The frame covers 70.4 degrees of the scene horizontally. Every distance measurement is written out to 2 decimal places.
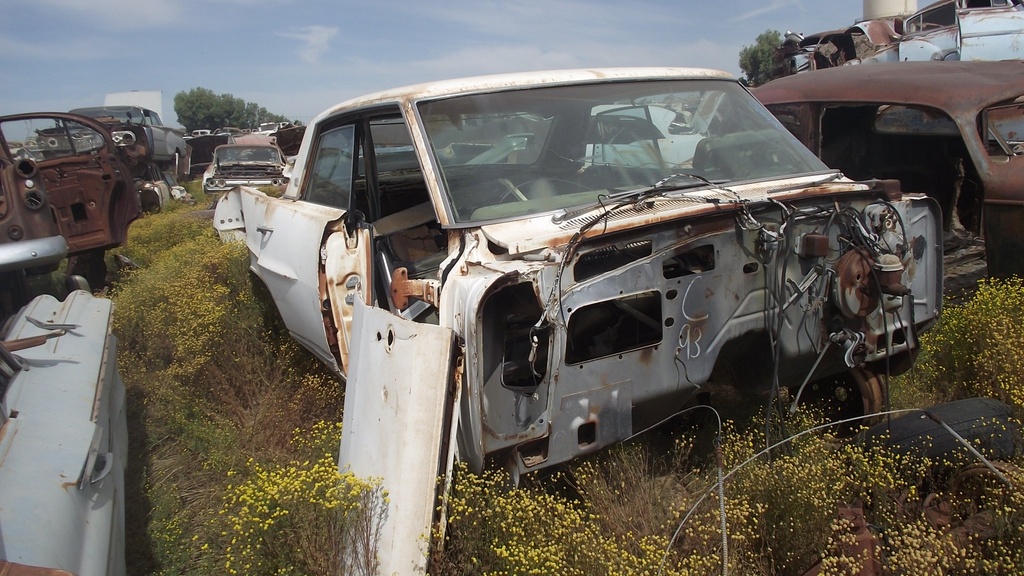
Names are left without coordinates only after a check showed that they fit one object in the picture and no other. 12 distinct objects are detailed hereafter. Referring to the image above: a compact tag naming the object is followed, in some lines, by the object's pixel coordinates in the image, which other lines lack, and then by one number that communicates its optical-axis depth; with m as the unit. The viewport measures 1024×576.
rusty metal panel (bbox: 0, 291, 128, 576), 2.35
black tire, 2.92
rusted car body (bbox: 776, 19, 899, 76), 10.25
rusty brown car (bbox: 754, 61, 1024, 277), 4.75
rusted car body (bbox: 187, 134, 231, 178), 23.36
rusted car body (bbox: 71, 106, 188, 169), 15.84
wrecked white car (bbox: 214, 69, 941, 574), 2.50
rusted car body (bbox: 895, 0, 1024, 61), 9.00
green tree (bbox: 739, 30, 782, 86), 35.50
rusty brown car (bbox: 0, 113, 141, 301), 6.14
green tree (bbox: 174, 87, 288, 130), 52.03
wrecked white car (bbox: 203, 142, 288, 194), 14.16
